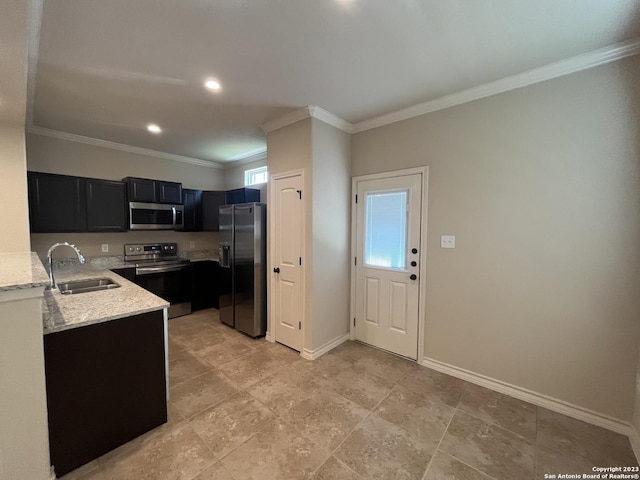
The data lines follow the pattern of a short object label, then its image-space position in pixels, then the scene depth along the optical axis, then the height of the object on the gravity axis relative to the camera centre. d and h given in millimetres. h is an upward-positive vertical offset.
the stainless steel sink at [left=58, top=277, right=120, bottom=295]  2565 -602
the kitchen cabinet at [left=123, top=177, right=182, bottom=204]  3961 +581
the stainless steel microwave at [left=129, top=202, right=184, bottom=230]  4012 +176
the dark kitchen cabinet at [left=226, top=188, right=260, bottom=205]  4324 +547
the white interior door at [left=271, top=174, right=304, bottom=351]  3029 -391
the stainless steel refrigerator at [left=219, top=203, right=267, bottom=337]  3402 -496
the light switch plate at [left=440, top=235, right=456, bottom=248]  2598 -118
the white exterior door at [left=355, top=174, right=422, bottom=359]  2859 -391
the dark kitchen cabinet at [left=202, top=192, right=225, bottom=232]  4809 +414
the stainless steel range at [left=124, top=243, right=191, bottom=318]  3924 -708
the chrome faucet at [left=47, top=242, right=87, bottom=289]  2181 -277
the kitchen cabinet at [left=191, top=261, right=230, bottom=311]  4457 -988
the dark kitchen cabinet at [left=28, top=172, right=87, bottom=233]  3268 +306
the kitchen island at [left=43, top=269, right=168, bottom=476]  1537 -939
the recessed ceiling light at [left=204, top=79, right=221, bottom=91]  2293 +1281
